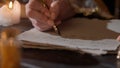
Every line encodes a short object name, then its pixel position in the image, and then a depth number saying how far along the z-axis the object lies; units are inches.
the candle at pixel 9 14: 44.7
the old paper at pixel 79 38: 34.7
